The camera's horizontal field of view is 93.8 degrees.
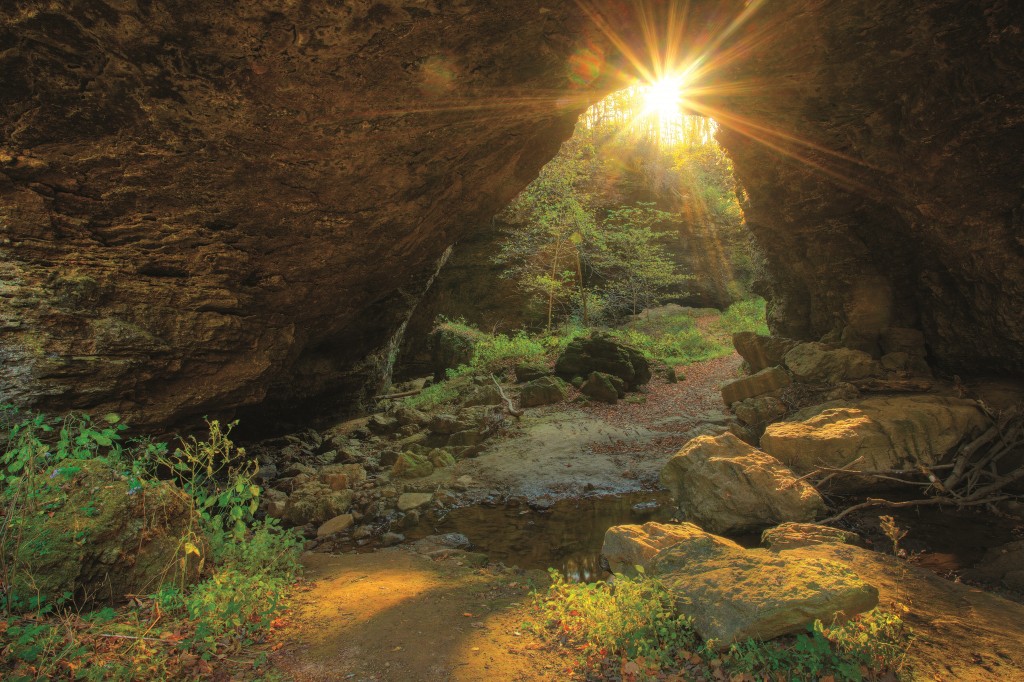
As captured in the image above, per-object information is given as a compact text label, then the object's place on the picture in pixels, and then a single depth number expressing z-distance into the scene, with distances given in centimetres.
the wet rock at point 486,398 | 1439
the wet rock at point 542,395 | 1419
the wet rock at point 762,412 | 1037
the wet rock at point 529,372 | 1608
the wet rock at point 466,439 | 1121
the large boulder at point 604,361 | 1537
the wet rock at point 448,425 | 1200
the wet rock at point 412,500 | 773
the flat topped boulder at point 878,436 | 726
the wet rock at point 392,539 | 657
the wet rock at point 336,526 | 690
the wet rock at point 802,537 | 507
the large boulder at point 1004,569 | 464
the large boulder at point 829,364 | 1026
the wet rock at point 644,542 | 448
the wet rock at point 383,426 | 1305
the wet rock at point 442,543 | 630
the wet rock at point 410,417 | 1314
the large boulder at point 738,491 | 633
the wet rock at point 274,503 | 755
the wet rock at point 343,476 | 885
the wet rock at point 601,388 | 1389
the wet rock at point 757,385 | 1129
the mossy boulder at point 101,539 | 350
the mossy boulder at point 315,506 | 734
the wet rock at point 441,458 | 1004
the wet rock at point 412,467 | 942
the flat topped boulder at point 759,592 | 326
